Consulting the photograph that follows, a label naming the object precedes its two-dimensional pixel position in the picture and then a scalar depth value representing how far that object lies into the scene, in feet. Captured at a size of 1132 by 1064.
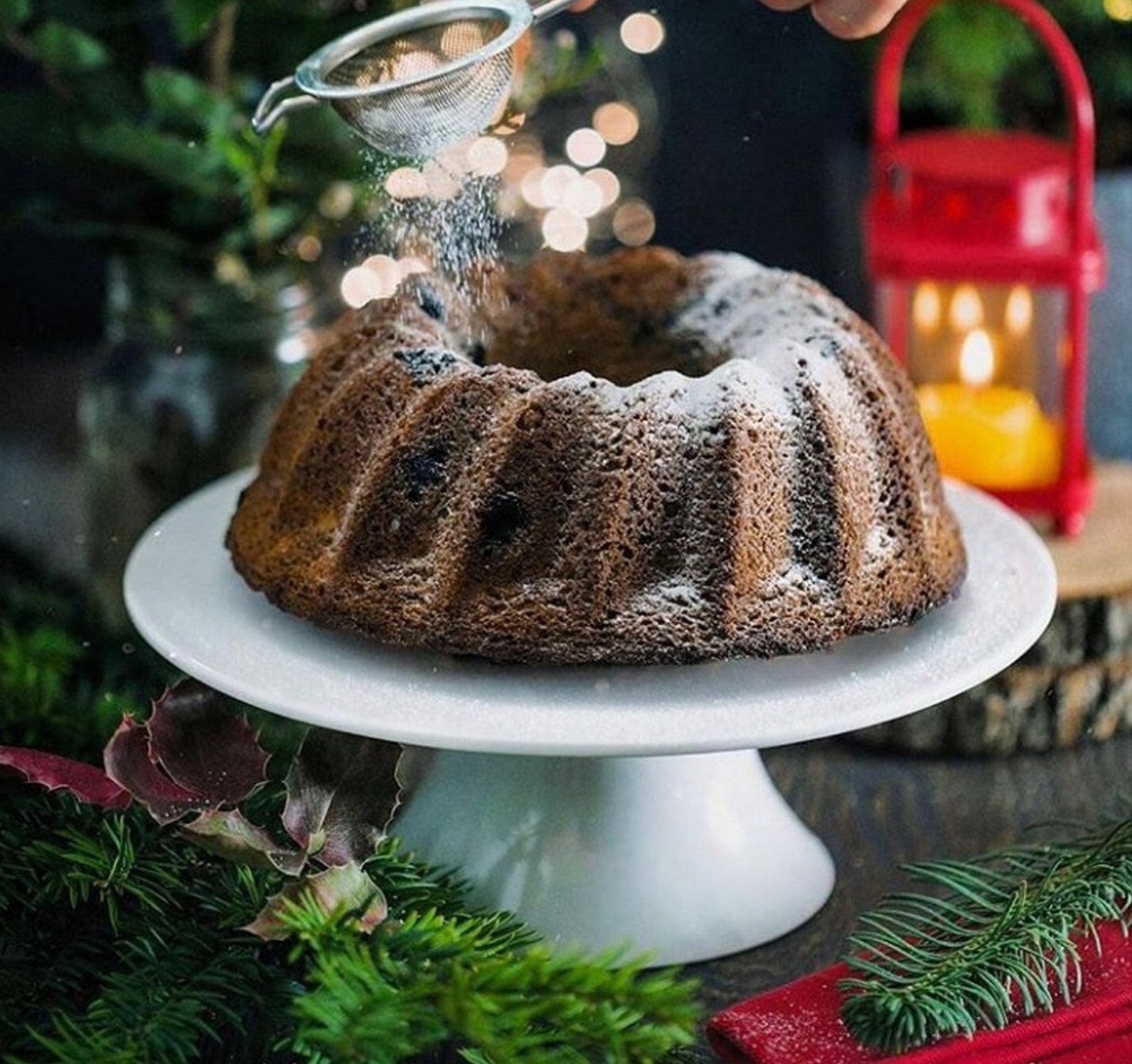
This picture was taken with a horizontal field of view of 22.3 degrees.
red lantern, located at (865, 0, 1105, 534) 3.55
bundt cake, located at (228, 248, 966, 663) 2.81
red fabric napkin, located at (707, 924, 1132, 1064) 2.59
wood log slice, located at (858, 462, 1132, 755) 3.41
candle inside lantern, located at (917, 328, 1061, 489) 3.67
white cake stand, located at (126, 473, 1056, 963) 2.71
